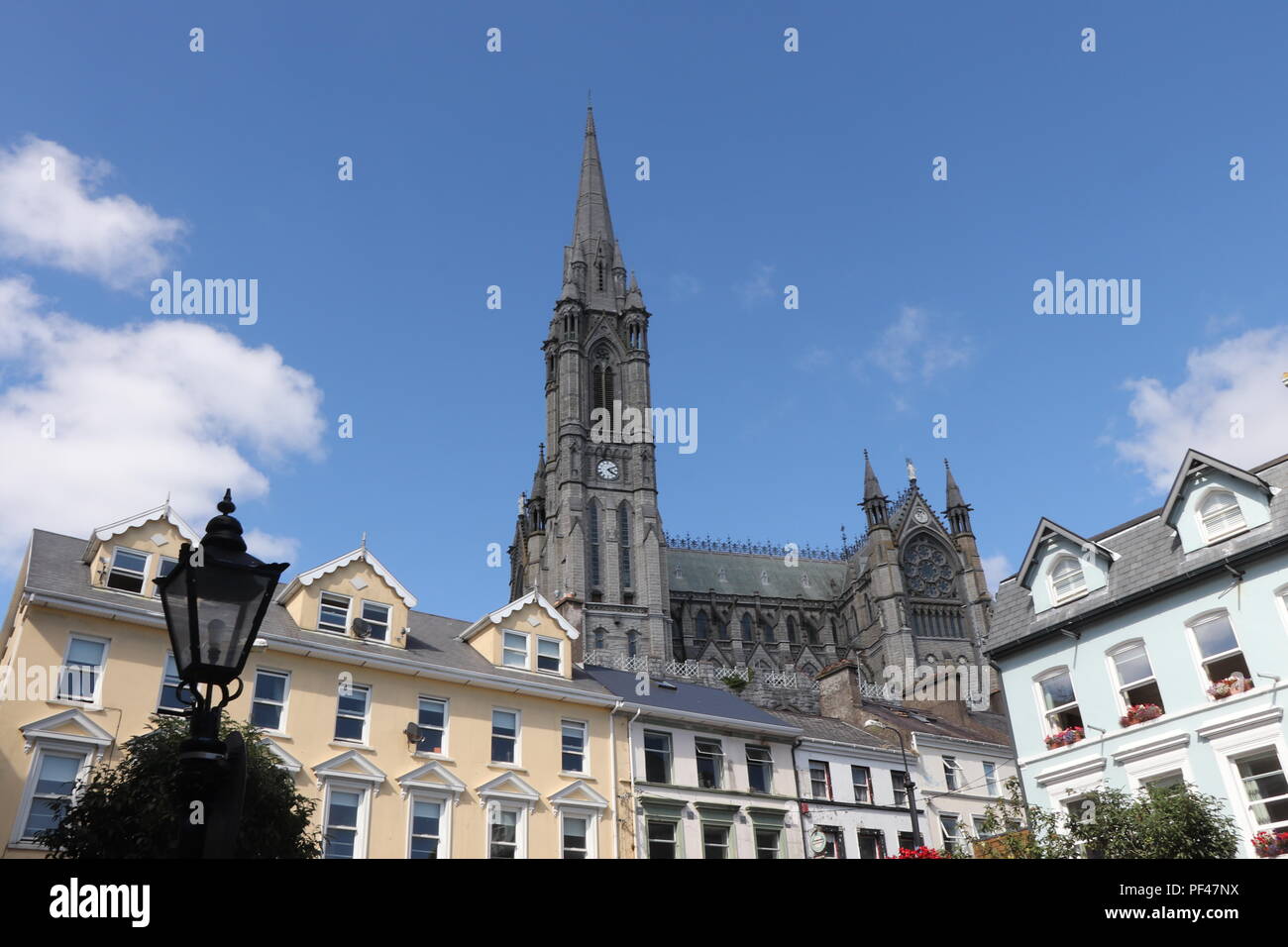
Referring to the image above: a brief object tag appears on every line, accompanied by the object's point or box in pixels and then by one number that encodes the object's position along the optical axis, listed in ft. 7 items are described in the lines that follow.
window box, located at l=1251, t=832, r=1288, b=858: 65.98
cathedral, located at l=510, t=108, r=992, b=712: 293.84
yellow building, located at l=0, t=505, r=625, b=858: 77.56
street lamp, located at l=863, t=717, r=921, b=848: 97.81
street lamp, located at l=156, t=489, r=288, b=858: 20.76
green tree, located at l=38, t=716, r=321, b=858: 54.54
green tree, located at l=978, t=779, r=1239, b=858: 61.93
